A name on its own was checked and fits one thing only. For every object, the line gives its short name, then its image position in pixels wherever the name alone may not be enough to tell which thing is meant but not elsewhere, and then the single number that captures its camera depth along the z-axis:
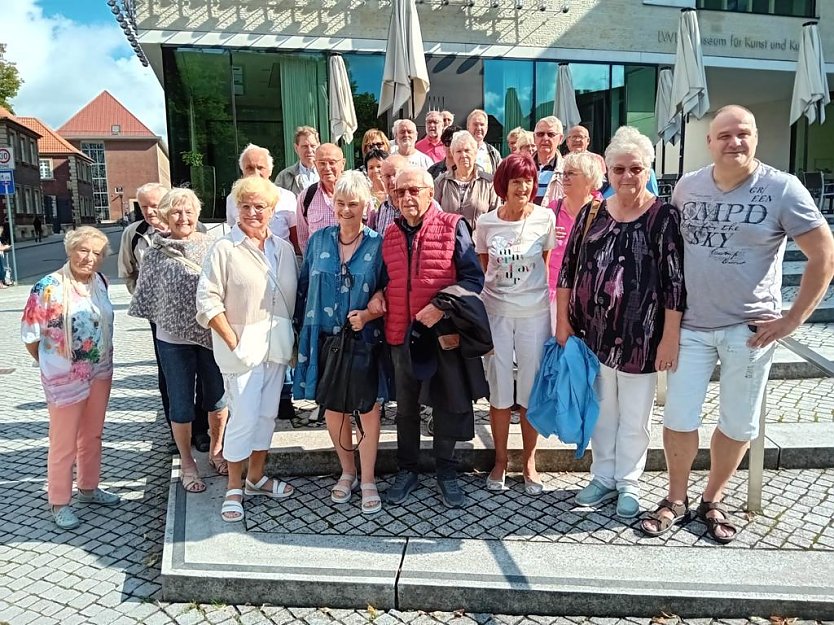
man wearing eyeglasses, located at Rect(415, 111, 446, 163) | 6.66
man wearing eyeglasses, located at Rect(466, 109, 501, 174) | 6.27
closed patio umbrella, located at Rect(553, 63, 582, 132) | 14.56
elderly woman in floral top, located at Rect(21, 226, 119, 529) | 3.79
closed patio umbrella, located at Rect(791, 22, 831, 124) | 13.73
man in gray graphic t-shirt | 3.04
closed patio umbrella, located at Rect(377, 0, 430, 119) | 9.09
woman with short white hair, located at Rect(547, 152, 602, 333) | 4.04
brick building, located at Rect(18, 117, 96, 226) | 64.19
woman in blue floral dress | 3.66
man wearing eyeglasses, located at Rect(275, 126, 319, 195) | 5.50
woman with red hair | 3.80
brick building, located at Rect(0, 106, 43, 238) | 45.75
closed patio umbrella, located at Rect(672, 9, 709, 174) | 12.28
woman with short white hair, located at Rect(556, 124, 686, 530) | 3.32
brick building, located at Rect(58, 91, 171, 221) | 79.12
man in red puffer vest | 3.59
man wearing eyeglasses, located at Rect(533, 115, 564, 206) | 5.53
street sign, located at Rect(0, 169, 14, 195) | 16.53
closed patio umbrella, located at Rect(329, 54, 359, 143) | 12.16
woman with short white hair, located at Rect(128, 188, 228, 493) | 3.91
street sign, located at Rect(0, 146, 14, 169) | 16.77
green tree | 44.22
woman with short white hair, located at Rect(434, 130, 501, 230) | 4.67
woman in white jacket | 3.61
